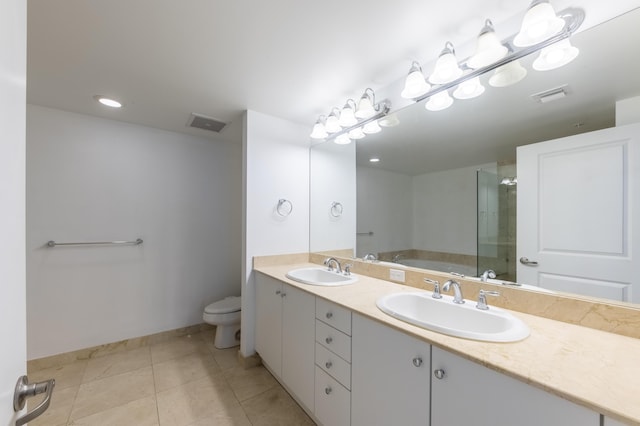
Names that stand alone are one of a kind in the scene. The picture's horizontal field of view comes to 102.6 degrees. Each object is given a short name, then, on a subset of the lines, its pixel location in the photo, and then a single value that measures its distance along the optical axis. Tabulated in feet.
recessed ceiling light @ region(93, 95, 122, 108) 6.57
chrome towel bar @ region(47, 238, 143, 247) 7.13
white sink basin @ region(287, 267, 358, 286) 6.00
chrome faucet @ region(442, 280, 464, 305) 4.11
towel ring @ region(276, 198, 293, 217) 7.76
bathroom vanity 2.18
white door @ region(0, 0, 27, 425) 1.53
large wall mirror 3.45
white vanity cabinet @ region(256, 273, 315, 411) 5.04
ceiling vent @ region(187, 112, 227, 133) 7.71
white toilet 8.01
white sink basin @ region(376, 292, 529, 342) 3.02
